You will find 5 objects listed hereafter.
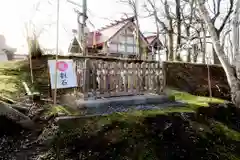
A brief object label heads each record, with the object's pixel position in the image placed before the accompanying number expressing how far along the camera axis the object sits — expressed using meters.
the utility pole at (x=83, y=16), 11.10
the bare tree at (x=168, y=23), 14.26
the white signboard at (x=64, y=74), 4.47
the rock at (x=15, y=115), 3.63
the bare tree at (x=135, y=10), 14.57
